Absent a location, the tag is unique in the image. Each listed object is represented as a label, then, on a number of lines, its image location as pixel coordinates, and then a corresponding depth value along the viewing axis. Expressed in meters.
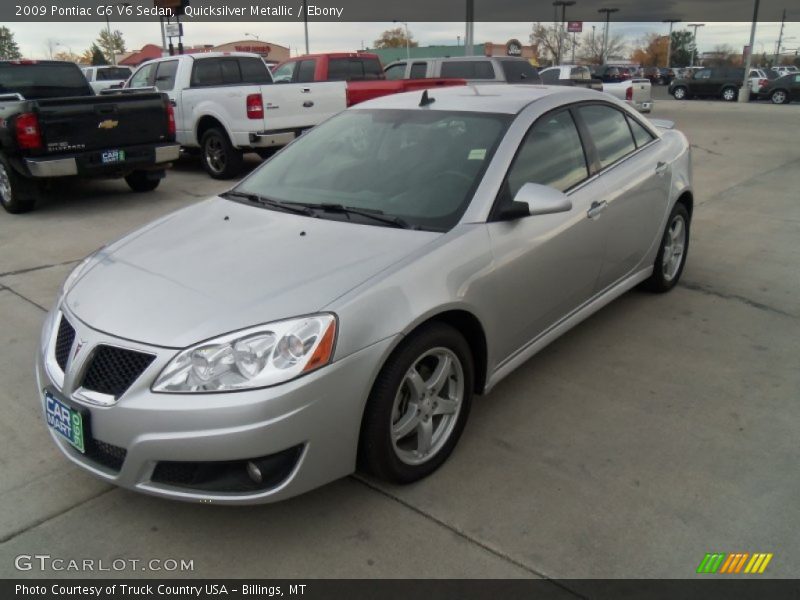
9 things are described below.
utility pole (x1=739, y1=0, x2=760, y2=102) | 30.60
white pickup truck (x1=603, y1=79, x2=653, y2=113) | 17.78
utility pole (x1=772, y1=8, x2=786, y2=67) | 76.88
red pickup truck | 12.99
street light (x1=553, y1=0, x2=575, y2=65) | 47.97
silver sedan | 2.41
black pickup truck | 7.61
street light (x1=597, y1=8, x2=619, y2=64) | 63.50
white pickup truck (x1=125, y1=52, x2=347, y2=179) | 9.91
